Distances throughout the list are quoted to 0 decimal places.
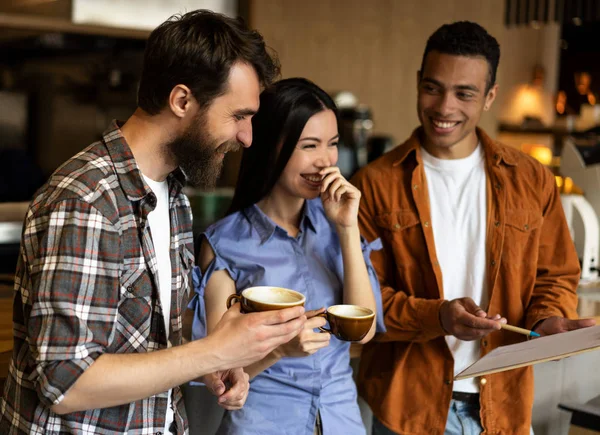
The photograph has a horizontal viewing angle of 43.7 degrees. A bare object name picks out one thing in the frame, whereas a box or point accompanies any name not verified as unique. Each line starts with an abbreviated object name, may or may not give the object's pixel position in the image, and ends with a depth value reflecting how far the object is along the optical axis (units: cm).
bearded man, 127
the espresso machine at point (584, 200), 294
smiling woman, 185
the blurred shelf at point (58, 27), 480
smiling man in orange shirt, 213
